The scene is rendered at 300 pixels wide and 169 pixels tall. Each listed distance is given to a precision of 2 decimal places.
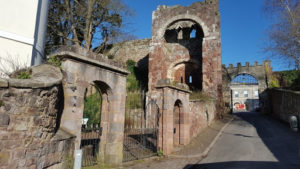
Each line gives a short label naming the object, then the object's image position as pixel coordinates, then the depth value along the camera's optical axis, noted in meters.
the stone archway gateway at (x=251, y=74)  28.80
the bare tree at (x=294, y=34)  12.37
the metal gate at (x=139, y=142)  7.64
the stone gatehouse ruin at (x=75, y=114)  3.67
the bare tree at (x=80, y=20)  15.82
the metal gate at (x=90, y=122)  6.22
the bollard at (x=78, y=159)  3.34
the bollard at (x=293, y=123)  11.09
